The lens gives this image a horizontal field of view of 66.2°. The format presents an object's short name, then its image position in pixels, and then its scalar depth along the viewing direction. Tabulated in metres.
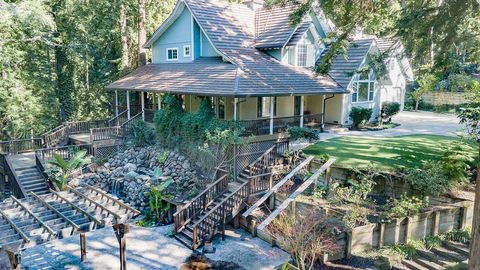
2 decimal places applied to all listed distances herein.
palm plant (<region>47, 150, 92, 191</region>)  16.38
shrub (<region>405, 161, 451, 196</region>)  11.44
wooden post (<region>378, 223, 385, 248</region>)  10.30
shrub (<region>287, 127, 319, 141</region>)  15.38
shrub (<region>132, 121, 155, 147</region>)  20.16
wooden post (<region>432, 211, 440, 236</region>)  10.81
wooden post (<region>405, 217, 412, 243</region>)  10.47
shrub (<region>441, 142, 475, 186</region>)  11.70
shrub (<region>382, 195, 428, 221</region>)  10.70
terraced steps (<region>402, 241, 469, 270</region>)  9.52
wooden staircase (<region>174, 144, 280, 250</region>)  12.16
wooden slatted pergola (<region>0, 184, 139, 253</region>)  8.33
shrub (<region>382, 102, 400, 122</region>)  22.88
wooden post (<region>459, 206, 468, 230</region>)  10.98
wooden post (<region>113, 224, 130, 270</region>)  9.28
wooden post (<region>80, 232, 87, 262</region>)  11.05
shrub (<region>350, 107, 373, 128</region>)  20.97
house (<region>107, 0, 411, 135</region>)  17.52
